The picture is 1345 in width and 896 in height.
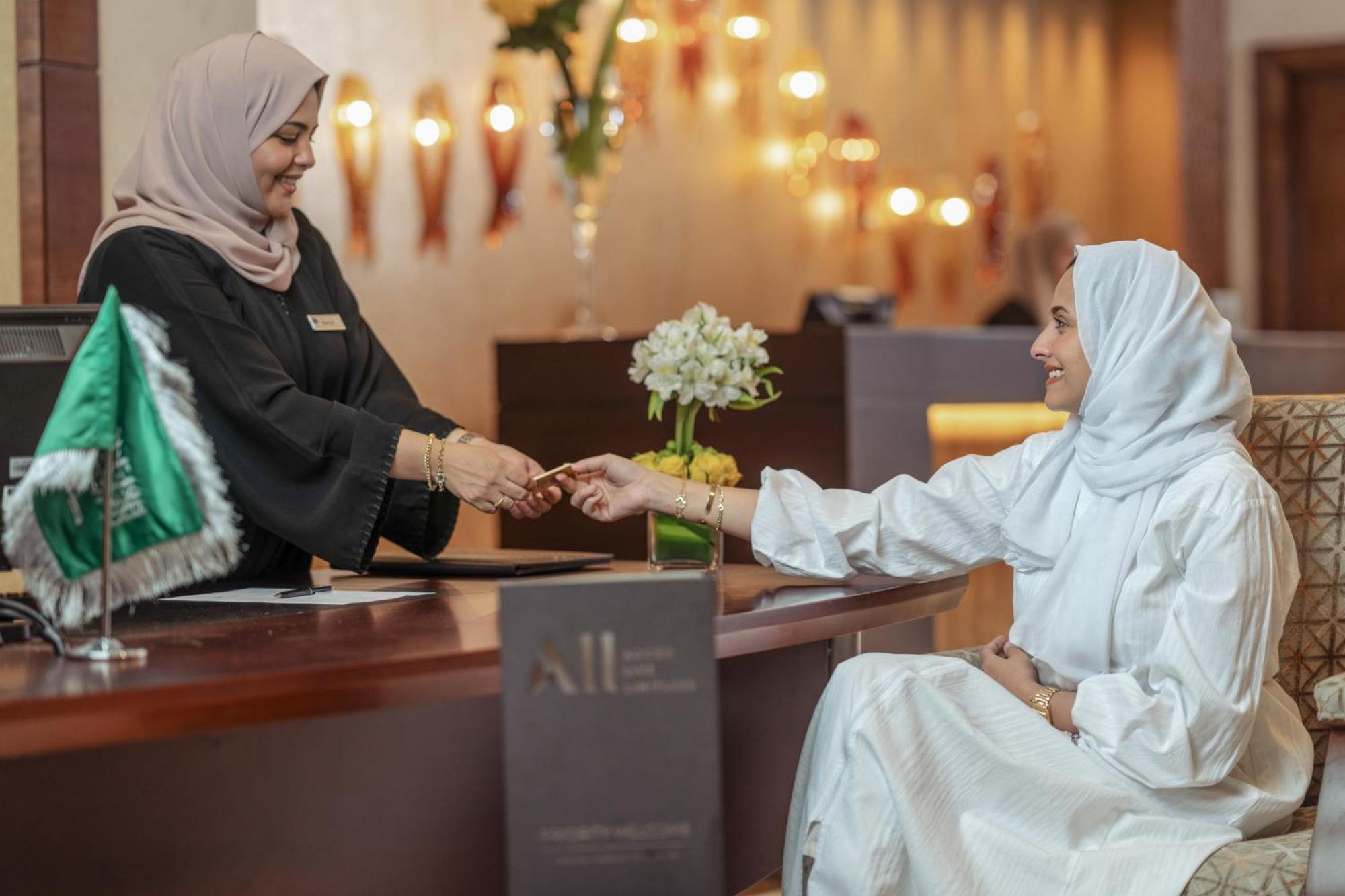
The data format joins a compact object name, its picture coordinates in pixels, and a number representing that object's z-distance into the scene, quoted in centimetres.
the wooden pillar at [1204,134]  945
